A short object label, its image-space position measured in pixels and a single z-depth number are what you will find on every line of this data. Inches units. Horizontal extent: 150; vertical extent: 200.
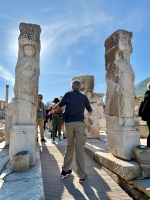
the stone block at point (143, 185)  100.6
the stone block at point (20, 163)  116.0
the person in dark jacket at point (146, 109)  157.4
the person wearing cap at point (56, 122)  254.3
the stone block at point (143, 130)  303.8
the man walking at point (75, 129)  120.2
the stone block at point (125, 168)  116.6
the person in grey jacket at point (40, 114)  229.1
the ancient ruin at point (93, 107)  283.6
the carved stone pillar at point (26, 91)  132.6
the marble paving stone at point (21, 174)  104.7
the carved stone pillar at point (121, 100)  141.0
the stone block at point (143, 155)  125.0
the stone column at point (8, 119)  208.5
